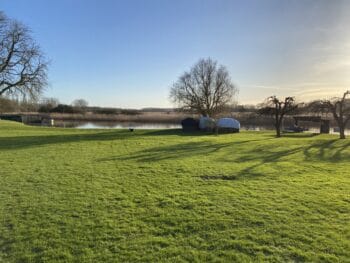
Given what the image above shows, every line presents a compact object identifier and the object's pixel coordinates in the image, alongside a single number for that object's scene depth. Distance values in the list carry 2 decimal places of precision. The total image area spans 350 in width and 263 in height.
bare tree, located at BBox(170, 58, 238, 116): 36.22
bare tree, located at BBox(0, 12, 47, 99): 23.38
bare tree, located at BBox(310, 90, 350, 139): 19.34
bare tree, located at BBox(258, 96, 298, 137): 21.94
